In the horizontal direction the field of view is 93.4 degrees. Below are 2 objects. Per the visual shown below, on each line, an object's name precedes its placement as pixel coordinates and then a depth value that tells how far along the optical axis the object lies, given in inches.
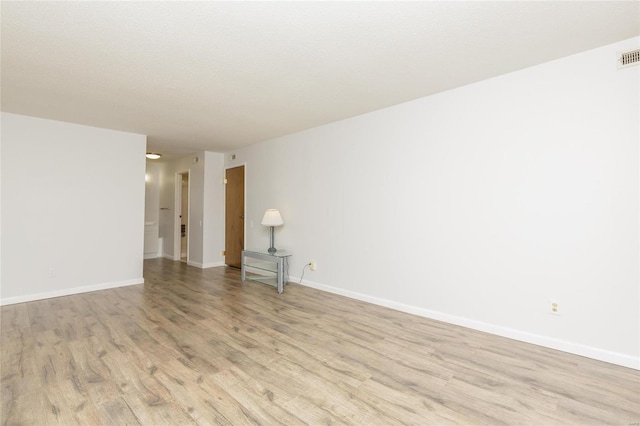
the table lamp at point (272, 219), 193.8
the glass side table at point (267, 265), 178.5
